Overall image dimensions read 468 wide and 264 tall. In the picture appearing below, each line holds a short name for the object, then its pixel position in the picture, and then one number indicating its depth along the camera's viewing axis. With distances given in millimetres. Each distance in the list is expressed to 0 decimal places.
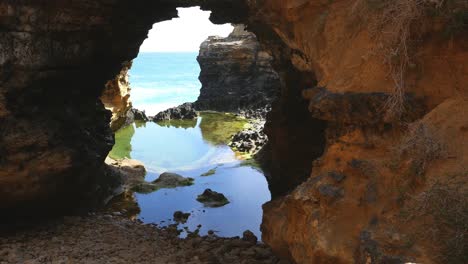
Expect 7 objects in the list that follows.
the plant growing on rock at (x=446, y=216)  4082
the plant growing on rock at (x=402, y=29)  5750
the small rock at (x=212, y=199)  14860
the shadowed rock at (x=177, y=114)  36812
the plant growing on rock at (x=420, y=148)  4980
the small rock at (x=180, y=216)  13328
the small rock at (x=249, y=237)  10719
